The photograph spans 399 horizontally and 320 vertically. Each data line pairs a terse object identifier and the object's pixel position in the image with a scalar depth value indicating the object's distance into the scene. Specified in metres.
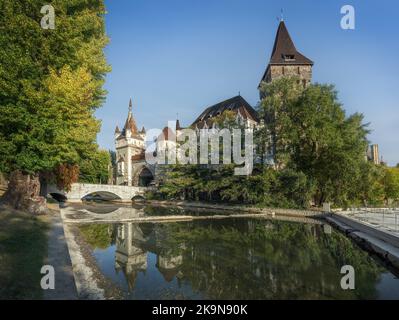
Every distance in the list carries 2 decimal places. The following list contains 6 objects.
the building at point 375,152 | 73.76
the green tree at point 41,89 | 14.36
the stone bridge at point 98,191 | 40.74
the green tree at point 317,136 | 25.97
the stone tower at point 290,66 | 42.31
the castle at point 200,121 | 42.47
